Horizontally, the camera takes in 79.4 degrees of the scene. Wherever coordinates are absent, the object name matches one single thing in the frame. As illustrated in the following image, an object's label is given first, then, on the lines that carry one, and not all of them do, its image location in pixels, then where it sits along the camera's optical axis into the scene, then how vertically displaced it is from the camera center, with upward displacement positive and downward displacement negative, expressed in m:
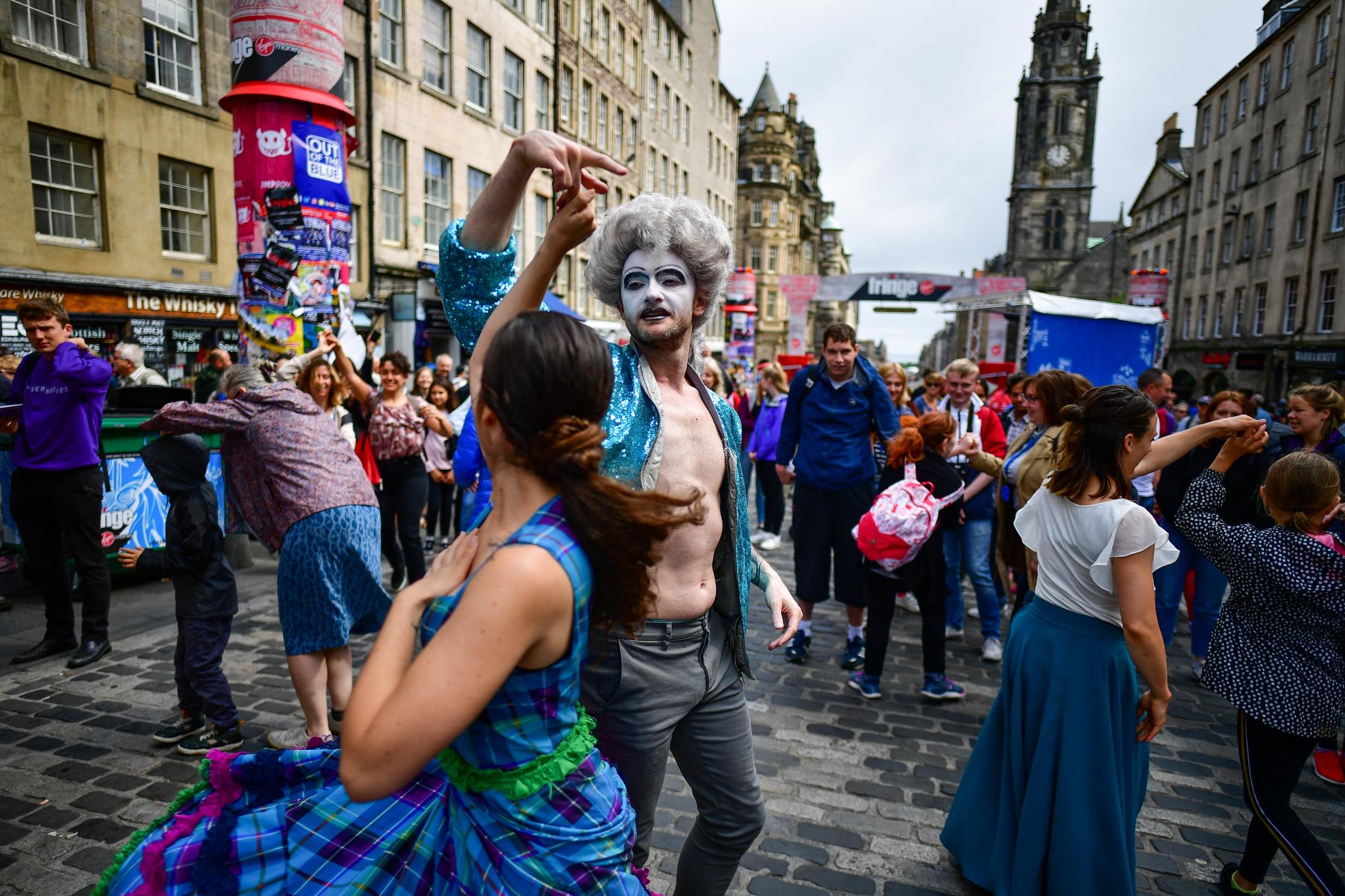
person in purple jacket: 9.12 -1.10
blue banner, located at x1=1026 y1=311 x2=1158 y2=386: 14.07 +0.24
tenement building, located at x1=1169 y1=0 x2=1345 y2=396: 28.09 +5.96
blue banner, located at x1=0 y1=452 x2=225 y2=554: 6.13 -1.32
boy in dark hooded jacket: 3.78 -1.15
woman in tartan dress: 1.33 -0.65
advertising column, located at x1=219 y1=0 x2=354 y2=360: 6.88 +1.55
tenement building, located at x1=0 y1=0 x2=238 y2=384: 11.10 +2.53
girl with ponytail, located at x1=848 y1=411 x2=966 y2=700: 4.80 -1.31
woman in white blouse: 2.64 -1.08
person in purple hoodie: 4.91 -0.86
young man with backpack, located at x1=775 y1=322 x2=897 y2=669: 5.41 -0.74
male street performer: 2.02 -0.46
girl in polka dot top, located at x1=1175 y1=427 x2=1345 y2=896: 2.87 -1.04
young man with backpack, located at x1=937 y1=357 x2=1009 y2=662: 5.79 -1.15
